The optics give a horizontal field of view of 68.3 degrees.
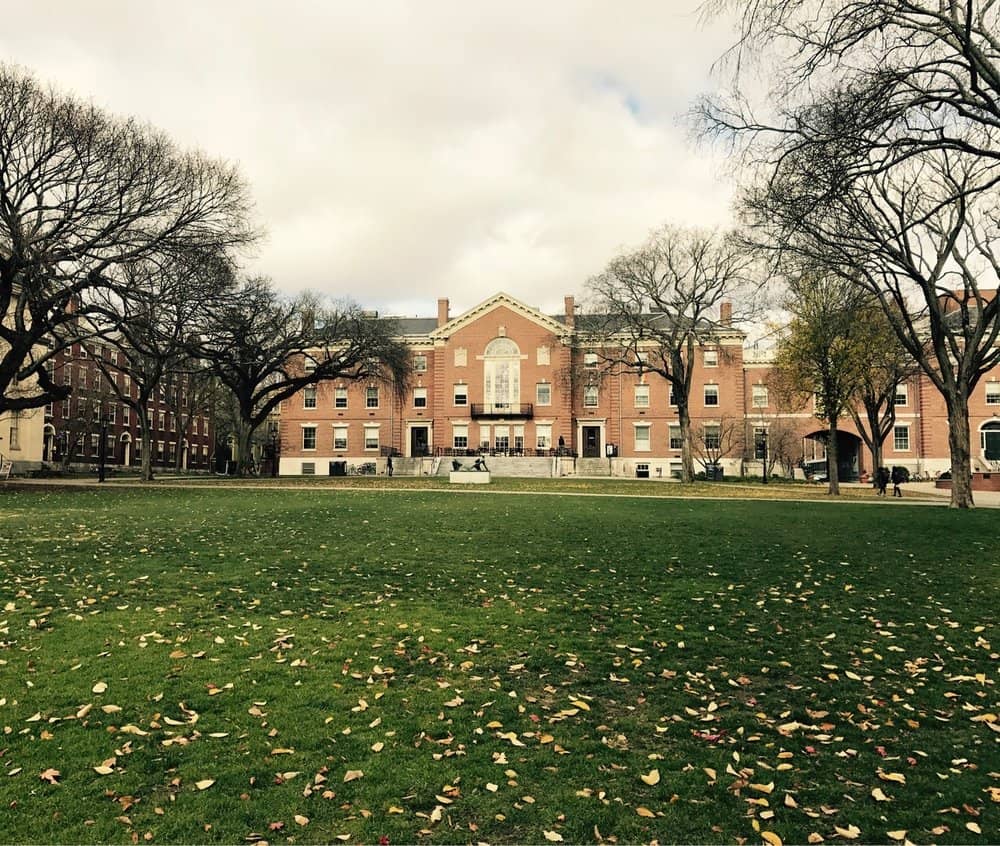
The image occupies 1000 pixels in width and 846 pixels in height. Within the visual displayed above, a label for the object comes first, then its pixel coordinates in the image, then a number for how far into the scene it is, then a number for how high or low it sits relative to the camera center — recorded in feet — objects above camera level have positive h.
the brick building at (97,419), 182.50 +9.78
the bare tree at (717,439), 181.57 +3.33
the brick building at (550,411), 187.11 +11.05
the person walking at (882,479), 107.14 -4.20
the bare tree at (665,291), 129.29 +27.91
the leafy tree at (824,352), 98.17 +13.90
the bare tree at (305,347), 133.49 +20.24
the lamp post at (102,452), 114.84 +0.70
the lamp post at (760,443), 183.73 +2.18
